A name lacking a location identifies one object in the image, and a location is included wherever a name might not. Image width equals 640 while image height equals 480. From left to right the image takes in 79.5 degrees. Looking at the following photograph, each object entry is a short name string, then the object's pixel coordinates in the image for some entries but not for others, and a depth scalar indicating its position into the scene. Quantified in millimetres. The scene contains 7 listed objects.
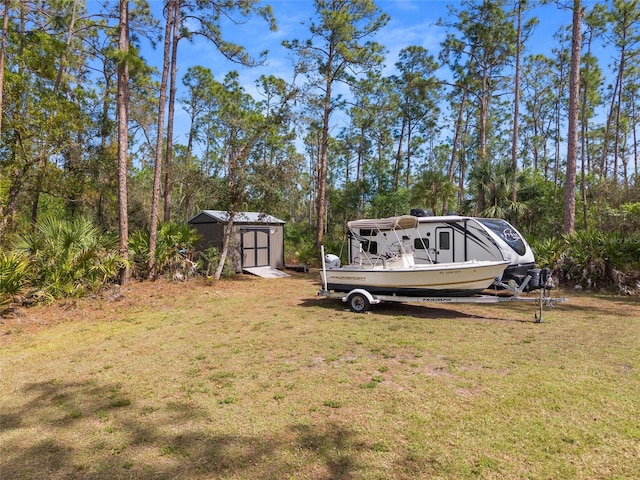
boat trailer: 7965
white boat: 8320
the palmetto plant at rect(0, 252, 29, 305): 8406
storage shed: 16531
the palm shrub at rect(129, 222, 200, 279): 12938
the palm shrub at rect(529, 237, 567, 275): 13008
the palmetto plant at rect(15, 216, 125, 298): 9609
